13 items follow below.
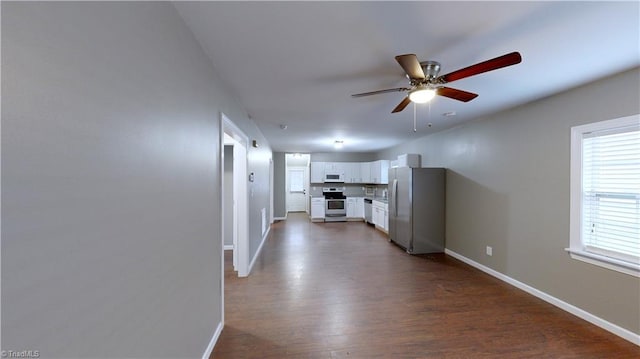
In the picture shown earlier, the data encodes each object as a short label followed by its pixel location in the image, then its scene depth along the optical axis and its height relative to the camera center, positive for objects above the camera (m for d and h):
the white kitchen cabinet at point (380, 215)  6.60 -1.10
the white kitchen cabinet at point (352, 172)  8.72 +0.13
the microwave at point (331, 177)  8.64 -0.03
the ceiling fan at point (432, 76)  1.65 +0.78
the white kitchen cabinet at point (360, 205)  8.61 -1.00
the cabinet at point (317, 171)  8.63 +0.17
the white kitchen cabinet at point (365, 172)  8.59 +0.14
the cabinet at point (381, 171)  7.80 +0.16
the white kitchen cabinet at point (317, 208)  8.47 -1.09
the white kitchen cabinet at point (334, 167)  8.64 +0.31
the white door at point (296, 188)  11.05 -0.54
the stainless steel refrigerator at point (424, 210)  4.93 -0.67
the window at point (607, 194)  2.29 -0.17
